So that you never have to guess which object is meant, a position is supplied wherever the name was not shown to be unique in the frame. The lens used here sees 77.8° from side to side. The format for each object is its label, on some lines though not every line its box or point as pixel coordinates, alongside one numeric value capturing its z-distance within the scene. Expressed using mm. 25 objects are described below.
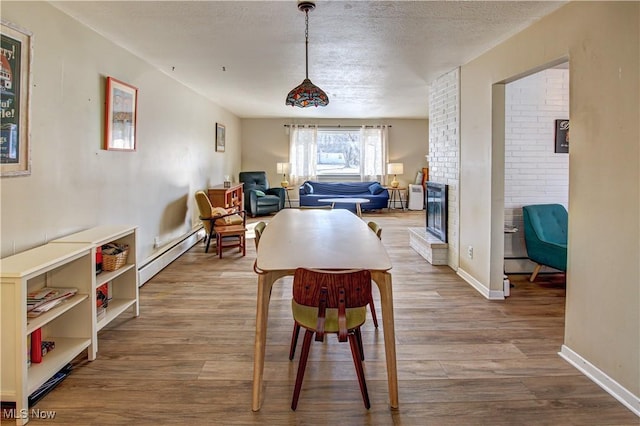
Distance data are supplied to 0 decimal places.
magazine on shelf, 2128
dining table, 1987
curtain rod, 10069
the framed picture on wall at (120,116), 3352
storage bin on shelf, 2867
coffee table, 8273
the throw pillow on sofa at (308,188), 9443
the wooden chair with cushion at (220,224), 5242
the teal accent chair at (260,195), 8547
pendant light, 2746
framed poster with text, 2178
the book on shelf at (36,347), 2168
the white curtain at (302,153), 10055
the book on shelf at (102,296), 2850
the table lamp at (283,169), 9688
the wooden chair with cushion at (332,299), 1843
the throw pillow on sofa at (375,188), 9422
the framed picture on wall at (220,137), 7512
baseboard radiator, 4109
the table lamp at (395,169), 9758
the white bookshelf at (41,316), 1852
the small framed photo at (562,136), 4250
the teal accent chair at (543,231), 3943
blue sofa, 9292
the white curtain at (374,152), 10109
